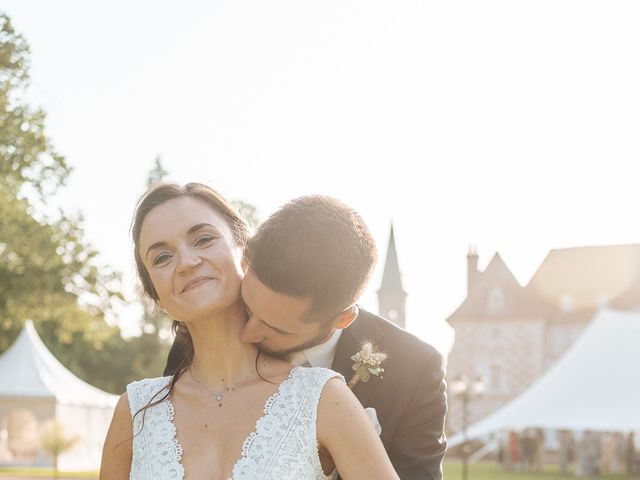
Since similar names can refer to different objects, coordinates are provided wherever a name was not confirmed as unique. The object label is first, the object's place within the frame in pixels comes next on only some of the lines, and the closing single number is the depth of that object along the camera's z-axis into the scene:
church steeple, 63.69
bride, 2.36
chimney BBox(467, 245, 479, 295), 51.19
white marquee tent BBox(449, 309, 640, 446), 17.31
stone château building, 46.66
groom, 2.23
